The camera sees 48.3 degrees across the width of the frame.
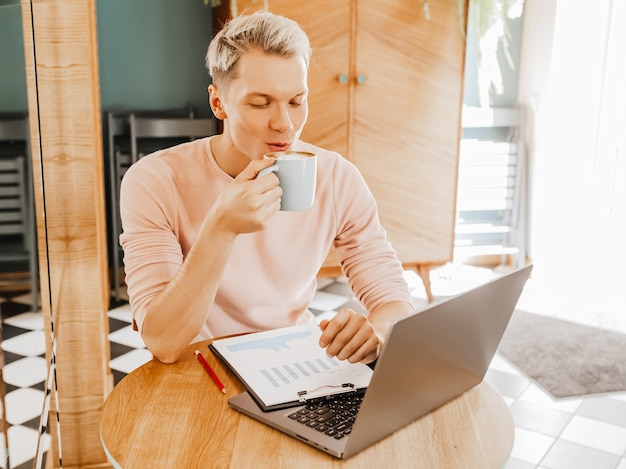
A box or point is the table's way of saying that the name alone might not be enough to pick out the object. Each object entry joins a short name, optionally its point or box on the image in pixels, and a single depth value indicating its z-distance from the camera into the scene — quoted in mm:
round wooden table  953
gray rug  2852
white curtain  4027
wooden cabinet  3238
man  1213
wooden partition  1799
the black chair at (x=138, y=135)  3680
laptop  882
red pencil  1159
